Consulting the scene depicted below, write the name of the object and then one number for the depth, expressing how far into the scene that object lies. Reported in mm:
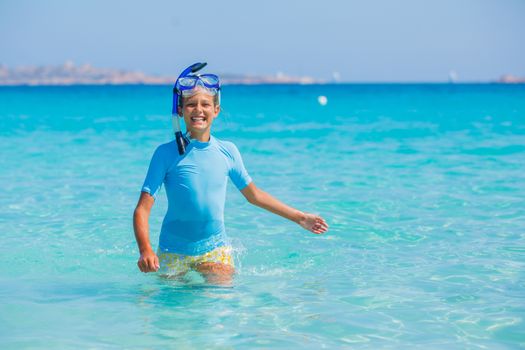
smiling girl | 4590
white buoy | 51281
